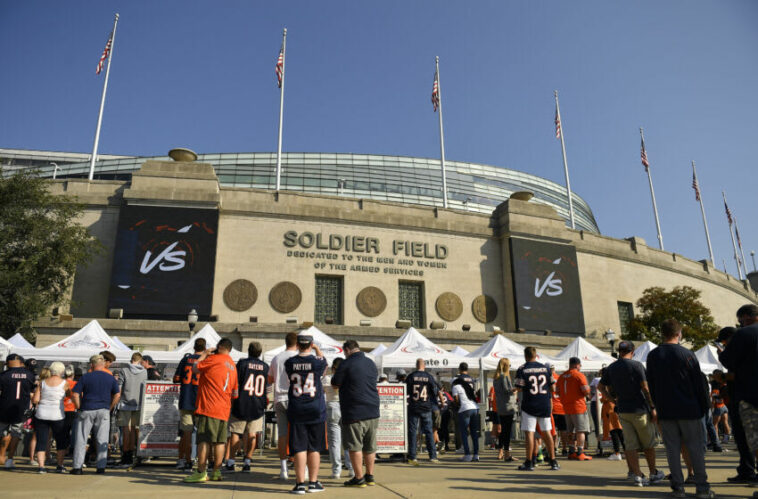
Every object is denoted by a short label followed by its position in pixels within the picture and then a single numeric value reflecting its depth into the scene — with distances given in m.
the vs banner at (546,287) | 28.13
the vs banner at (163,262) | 23.14
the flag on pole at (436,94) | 32.84
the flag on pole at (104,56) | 28.83
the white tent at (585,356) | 16.59
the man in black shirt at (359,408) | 6.86
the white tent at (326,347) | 15.86
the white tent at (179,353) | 15.27
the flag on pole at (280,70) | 29.78
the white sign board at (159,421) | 9.13
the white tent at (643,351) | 17.84
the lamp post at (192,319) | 19.97
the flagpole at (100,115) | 27.21
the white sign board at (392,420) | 10.06
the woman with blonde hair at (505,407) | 10.92
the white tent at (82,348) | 14.44
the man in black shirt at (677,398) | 5.94
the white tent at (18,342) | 16.16
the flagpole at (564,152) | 35.00
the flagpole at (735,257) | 45.91
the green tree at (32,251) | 21.06
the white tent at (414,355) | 15.52
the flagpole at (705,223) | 41.16
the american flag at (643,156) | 37.38
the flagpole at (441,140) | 32.78
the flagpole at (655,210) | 37.59
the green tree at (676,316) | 29.70
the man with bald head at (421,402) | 10.50
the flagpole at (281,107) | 28.73
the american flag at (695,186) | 41.03
